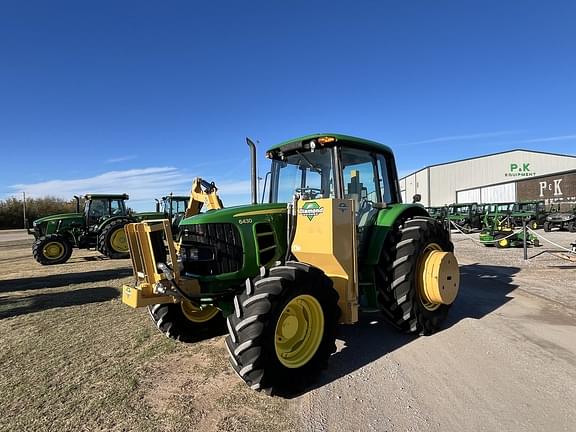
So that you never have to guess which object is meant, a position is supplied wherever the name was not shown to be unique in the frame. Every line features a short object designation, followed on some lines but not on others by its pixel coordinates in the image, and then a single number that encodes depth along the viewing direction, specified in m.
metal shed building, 43.59
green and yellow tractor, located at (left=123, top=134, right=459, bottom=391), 3.56
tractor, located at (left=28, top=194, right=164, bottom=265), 14.38
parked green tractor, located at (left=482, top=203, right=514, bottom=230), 19.75
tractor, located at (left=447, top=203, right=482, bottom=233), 27.39
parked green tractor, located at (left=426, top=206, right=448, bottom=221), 27.86
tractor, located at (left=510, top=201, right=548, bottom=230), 25.92
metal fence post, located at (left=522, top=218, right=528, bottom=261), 11.77
